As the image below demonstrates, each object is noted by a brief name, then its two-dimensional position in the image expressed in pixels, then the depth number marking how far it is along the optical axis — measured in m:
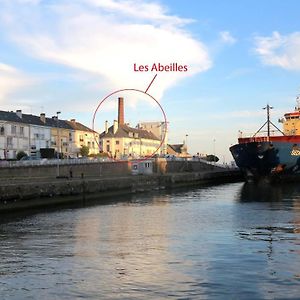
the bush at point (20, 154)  69.68
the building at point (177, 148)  140.29
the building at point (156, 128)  125.76
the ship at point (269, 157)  50.19
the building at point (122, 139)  112.04
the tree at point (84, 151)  90.19
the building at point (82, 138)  94.62
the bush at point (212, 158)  99.83
